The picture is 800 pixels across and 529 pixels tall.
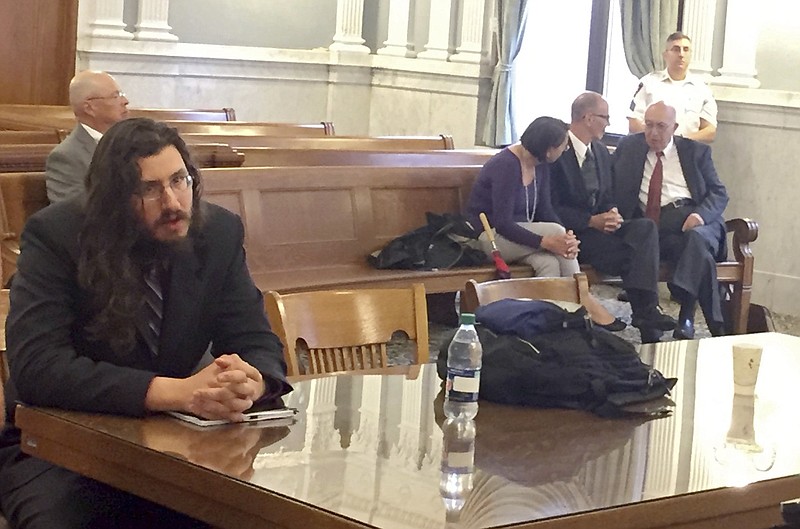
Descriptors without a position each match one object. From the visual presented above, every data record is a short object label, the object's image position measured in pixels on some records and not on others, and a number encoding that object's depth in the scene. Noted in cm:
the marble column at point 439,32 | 1080
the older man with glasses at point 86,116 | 513
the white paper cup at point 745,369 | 301
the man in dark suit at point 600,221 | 668
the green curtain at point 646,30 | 911
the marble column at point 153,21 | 1002
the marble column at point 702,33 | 883
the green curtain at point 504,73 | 1027
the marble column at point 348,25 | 1123
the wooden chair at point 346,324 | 321
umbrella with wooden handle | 633
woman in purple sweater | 638
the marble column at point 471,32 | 1053
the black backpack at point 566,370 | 280
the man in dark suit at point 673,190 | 689
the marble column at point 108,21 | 984
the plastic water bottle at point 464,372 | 263
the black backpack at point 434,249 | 625
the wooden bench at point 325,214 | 564
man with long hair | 254
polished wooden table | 211
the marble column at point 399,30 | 1116
